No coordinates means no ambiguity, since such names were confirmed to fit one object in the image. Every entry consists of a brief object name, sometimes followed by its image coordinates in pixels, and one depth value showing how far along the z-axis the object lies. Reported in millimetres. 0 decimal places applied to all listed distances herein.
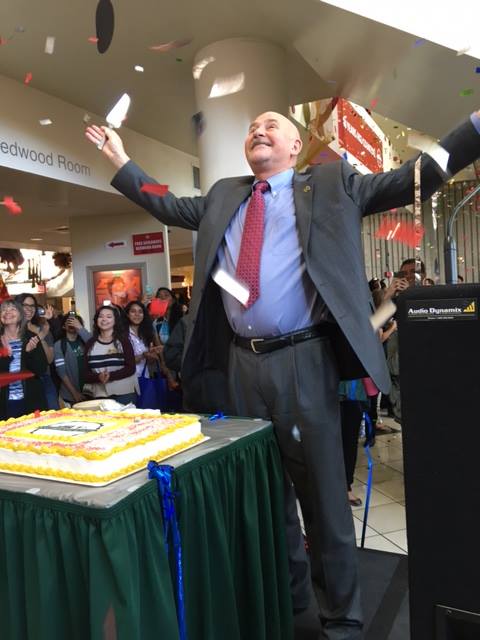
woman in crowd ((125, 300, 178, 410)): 4391
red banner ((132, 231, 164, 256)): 7359
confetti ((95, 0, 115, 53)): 3398
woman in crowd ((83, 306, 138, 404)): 3844
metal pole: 1558
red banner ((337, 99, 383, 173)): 6117
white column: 4105
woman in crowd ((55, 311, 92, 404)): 4145
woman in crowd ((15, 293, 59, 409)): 4062
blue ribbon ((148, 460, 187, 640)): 1198
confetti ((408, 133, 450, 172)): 1500
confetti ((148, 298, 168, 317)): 5607
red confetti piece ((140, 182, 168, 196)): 1940
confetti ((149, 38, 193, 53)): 4069
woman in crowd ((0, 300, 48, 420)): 3660
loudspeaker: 1248
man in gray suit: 1652
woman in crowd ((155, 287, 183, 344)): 4867
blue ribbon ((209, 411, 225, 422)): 1818
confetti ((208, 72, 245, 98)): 4094
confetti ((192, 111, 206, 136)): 4293
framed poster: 7414
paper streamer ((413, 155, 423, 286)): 1536
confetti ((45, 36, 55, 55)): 4071
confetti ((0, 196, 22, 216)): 3712
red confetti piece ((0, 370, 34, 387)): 3652
